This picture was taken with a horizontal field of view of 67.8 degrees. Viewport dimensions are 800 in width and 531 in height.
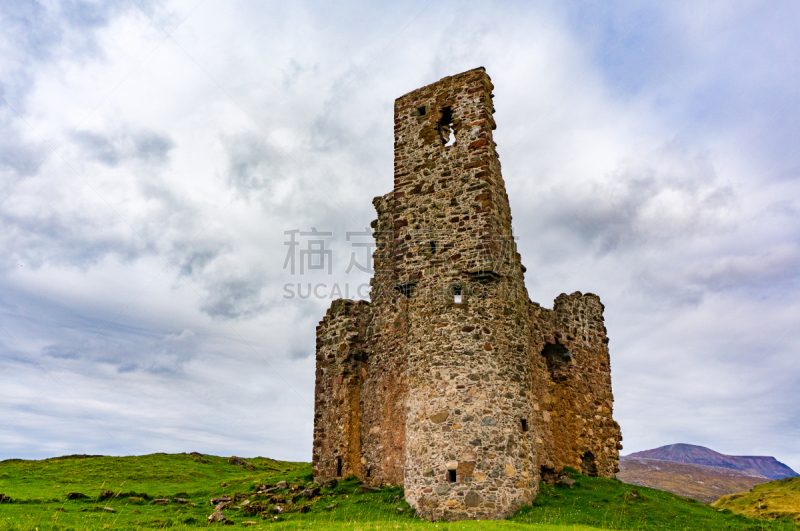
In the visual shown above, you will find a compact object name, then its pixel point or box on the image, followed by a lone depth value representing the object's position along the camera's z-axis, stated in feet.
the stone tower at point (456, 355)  57.82
